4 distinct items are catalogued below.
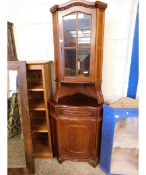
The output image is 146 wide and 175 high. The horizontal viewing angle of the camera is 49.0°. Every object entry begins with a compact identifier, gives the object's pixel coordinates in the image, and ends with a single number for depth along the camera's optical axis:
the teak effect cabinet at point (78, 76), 1.49
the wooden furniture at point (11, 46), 1.80
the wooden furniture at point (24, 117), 1.46
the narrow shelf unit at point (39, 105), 1.70
